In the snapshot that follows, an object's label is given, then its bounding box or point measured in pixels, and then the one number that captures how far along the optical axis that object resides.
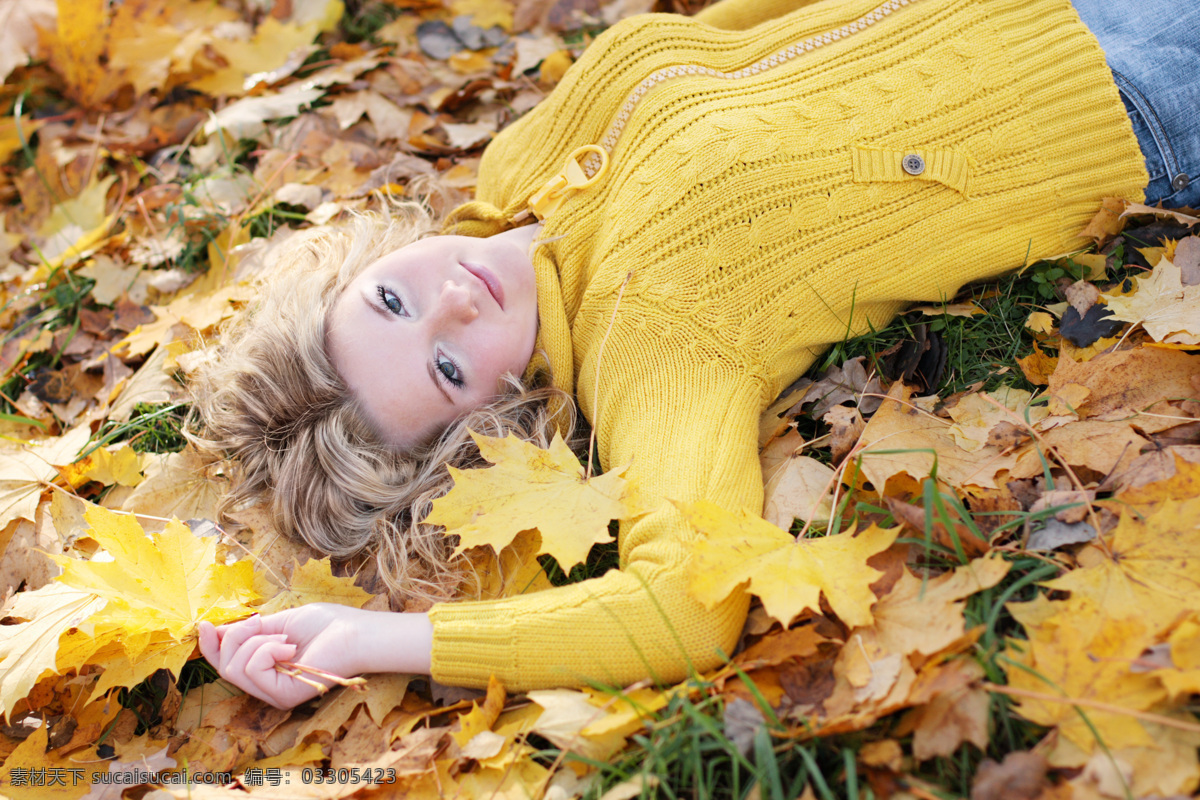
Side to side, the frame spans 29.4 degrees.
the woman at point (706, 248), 1.75
